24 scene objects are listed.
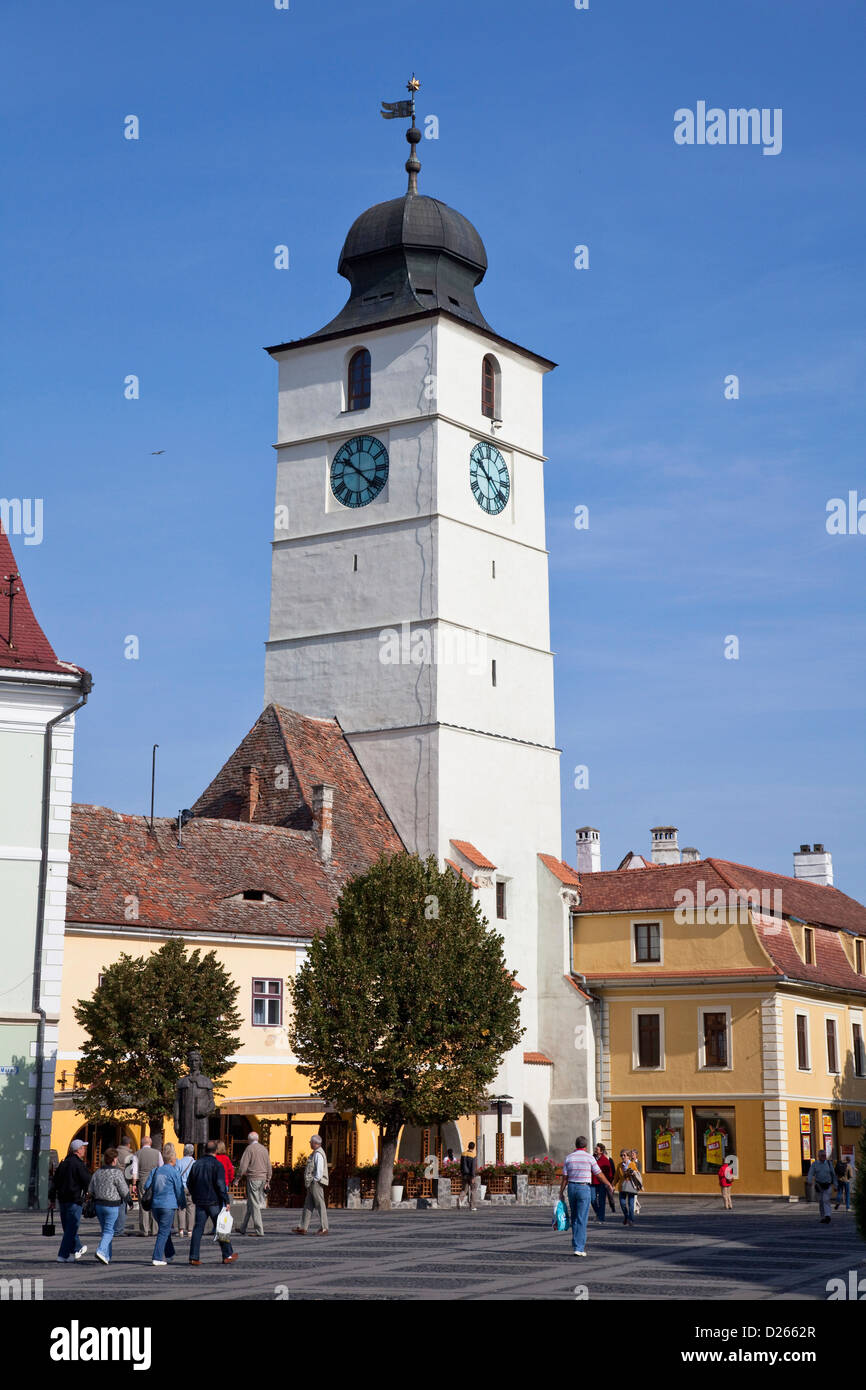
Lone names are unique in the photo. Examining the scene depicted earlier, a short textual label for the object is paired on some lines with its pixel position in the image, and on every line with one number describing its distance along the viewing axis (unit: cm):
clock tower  5300
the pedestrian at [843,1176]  4382
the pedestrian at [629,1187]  3238
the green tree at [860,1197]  2244
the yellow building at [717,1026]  4925
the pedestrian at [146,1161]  2750
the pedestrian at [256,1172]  2719
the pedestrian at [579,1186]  2295
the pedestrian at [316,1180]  2762
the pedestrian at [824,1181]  3572
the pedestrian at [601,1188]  3303
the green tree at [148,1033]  3494
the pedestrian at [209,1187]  2247
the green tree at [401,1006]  3662
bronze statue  2825
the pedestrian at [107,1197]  2183
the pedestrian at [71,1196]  2208
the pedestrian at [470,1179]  4016
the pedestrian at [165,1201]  2177
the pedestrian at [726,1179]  4331
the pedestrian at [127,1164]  2839
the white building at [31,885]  3322
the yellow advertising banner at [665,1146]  5050
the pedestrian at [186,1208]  2478
